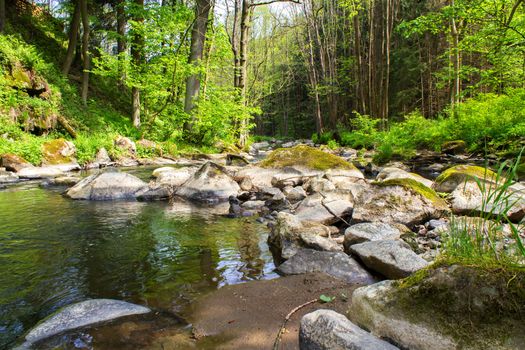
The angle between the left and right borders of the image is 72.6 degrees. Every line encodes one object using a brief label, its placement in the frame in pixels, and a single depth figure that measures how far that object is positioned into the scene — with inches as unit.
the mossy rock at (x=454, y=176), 259.9
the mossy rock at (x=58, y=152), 478.3
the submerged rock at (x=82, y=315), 101.6
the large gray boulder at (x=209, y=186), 318.3
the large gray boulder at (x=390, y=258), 130.5
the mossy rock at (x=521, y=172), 298.2
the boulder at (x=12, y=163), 419.2
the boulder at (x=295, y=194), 299.9
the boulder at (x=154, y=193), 315.9
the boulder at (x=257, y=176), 350.6
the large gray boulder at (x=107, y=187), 311.7
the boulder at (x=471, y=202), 192.4
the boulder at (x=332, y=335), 80.1
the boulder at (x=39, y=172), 408.9
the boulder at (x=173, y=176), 354.0
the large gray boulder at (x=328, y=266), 142.6
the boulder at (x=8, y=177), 381.6
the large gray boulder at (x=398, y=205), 206.8
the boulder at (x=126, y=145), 598.9
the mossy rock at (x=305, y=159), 360.2
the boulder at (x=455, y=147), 540.4
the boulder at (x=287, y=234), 168.9
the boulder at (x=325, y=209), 221.8
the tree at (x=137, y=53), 684.7
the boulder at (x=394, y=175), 293.8
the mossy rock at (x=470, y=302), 74.0
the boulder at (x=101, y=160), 523.5
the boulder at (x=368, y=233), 163.5
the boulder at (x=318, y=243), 163.3
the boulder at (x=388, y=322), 80.0
